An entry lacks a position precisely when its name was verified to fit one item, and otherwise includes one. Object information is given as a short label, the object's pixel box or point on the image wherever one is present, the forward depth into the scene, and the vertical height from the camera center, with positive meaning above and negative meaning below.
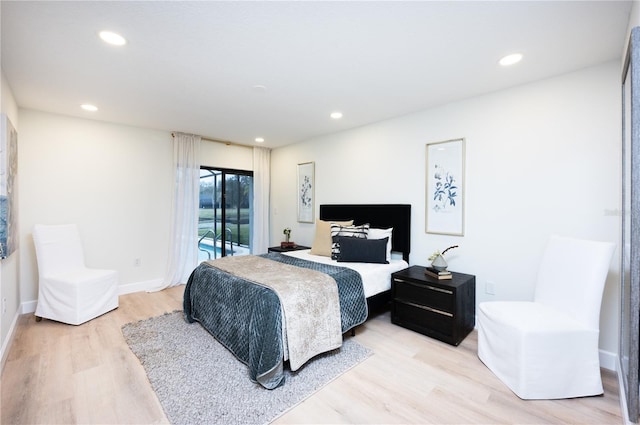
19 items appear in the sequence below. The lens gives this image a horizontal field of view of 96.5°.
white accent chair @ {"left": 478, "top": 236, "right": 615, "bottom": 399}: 1.90 -0.84
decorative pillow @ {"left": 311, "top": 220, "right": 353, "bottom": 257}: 3.75 -0.36
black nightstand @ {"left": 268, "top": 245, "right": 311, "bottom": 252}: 4.59 -0.61
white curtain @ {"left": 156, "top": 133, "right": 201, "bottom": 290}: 4.42 +0.01
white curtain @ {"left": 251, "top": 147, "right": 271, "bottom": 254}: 5.36 +0.15
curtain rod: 4.82 +1.22
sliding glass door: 4.99 -0.04
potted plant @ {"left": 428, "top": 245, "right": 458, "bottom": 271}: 2.88 -0.51
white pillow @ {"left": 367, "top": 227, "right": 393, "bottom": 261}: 3.47 -0.27
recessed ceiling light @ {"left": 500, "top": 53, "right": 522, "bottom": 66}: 2.18 +1.21
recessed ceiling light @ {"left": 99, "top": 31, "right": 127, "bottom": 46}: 1.90 +1.18
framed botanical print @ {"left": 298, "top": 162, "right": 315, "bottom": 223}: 4.86 +0.36
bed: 2.07 -0.73
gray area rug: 1.76 -1.23
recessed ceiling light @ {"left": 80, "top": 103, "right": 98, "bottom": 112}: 3.24 +1.19
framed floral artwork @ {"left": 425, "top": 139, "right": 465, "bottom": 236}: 3.08 +0.28
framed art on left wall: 2.29 +0.18
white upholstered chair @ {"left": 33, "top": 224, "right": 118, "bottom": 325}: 2.99 -0.77
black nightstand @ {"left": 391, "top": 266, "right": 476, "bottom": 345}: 2.59 -0.89
